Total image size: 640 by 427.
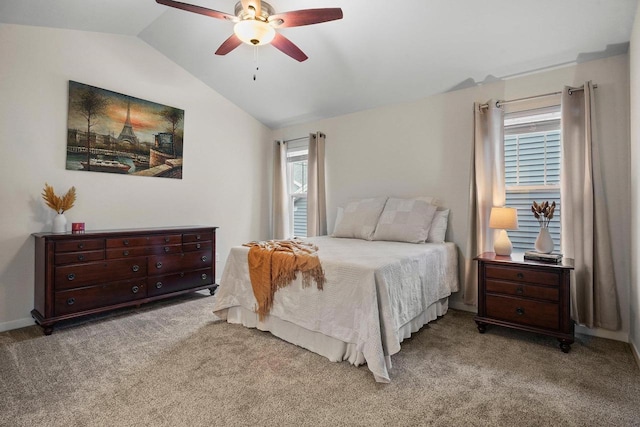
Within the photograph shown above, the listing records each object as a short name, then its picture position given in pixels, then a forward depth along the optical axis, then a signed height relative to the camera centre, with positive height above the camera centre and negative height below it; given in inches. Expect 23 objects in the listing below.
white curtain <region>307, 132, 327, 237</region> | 173.6 +15.3
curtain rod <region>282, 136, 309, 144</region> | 187.0 +47.0
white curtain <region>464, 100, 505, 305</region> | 120.4 +13.6
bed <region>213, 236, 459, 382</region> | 76.6 -24.3
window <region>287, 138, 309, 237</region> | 193.8 +19.0
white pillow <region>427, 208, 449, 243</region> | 128.3 -4.1
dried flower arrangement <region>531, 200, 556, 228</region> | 103.2 +1.6
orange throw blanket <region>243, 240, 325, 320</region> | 90.9 -15.5
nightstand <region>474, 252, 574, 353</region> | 91.0 -24.3
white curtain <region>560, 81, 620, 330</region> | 99.2 -0.4
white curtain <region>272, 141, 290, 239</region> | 193.5 +12.1
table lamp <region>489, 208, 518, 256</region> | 106.0 -2.4
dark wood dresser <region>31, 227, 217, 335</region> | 106.3 -19.9
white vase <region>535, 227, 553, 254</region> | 102.3 -8.2
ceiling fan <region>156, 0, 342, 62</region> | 81.7 +53.4
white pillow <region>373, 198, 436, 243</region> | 125.5 -1.7
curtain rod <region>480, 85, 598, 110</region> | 104.4 +43.3
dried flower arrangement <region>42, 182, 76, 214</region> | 113.1 +6.3
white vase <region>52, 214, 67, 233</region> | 113.0 -2.4
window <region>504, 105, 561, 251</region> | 114.5 +19.3
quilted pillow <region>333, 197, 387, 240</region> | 138.5 -0.9
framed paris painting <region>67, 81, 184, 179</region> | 124.6 +36.1
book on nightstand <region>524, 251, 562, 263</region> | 97.2 -12.5
